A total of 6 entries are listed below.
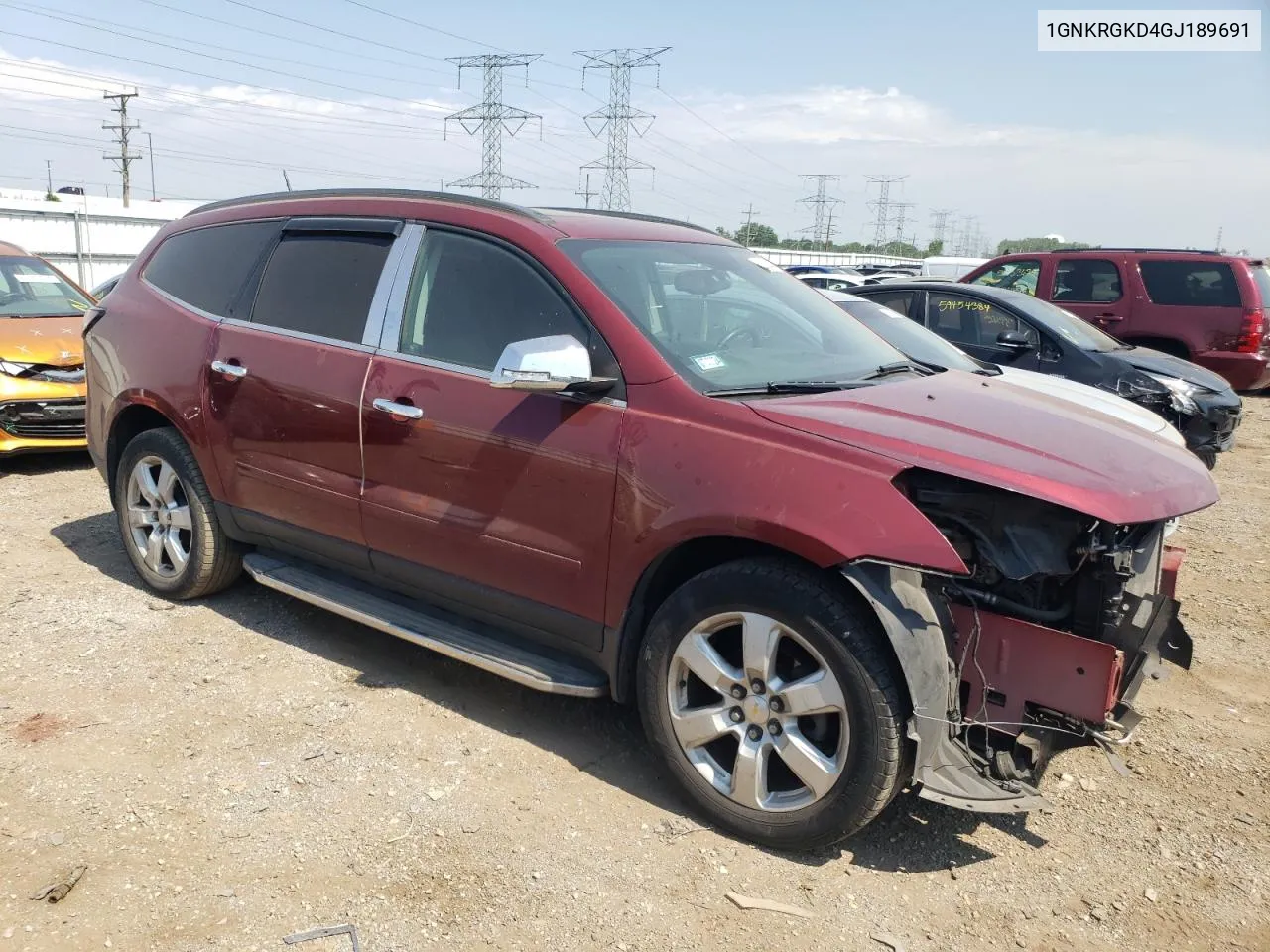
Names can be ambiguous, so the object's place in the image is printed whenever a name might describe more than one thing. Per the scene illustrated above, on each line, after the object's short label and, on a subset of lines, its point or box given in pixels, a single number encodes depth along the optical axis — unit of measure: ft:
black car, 26.21
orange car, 23.47
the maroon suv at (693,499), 8.95
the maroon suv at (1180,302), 37.52
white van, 76.43
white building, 60.95
